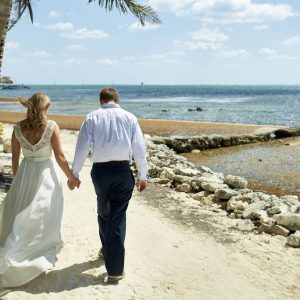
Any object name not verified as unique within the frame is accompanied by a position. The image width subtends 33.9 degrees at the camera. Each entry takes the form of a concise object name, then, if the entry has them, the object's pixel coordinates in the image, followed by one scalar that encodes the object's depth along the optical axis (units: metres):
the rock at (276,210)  8.05
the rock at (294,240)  6.64
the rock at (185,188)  10.48
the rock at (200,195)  9.80
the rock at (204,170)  13.70
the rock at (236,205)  8.46
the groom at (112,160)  4.75
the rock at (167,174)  11.55
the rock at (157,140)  21.22
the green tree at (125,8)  10.40
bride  4.69
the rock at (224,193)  9.37
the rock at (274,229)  7.12
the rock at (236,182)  11.66
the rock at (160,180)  11.12
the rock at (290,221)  7.26
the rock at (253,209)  7.90
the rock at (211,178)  10.89
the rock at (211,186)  10.04
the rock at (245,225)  7.32
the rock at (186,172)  11.92
